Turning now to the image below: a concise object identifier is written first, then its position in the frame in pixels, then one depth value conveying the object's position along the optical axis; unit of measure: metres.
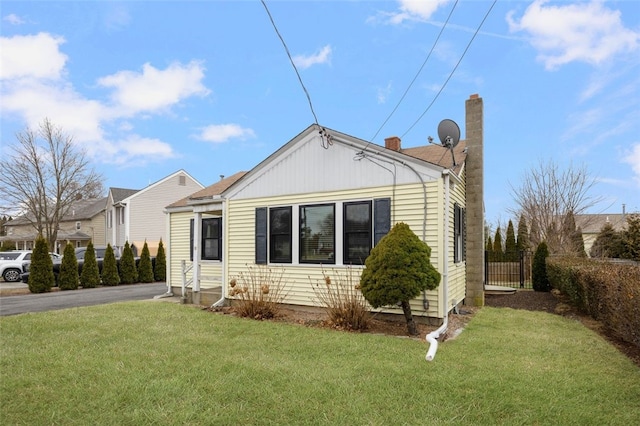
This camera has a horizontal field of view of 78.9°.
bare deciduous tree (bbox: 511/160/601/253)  18.09
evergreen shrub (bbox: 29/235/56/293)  14.88
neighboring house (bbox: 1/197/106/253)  32.94
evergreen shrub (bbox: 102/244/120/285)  16.95
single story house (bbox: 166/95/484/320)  7.22
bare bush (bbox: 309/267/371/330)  6.88
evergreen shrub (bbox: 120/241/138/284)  17.64
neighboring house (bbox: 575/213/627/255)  21.16
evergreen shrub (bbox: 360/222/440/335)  6.10
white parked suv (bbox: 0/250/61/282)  18.95
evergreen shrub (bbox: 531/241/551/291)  12.72
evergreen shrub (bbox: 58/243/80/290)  15.73
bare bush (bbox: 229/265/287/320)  8.09
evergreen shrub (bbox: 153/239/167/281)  19.05
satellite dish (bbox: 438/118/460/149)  8.30
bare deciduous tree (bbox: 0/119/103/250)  25.86
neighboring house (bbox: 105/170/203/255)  25.91
